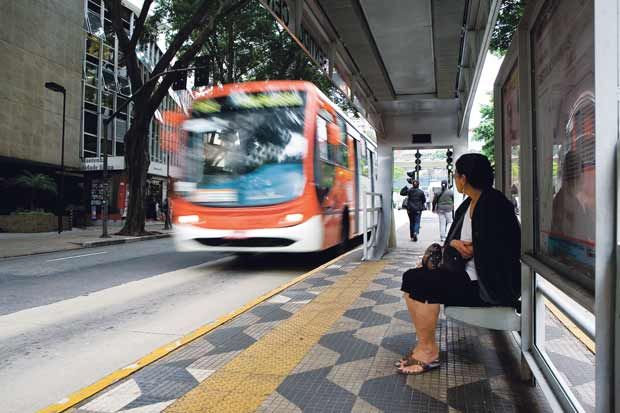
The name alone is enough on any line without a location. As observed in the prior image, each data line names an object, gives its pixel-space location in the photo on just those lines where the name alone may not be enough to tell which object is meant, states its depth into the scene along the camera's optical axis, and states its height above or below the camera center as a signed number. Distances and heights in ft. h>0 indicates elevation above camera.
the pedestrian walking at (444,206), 41.27 +0.35
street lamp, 64.18 +2.87
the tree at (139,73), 51.75 +15.83
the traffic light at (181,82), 55.16 +14.69
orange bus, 26.30 +2.05
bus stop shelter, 5.18 +1.21
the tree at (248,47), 60.54 +21.68
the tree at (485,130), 77.82 +13.71
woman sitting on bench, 9.64 -1.31
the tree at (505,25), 25.33 +10.79
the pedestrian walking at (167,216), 78.33 -1.40
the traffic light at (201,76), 47.85 +13.23
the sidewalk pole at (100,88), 95.20 +23.65
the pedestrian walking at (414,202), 43.12 +0.70
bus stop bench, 9.79 -2.20
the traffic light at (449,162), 37.70 +3.85
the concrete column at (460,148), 33.60 +4.38
